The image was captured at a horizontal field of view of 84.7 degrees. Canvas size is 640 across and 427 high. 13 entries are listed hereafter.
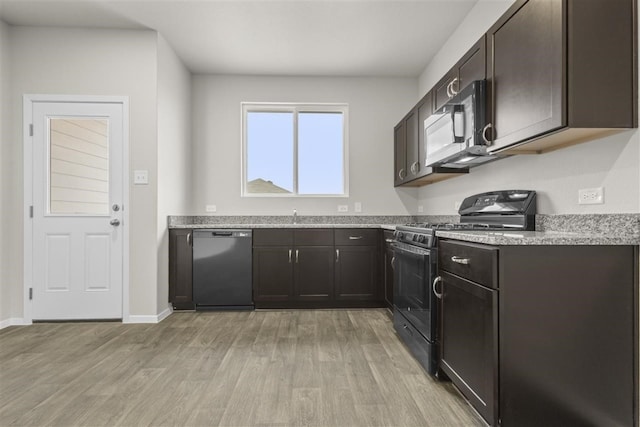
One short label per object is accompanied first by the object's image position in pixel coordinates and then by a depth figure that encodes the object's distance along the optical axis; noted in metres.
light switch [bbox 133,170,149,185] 3.38
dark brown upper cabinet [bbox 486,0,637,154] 1.48
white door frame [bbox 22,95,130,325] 3.32
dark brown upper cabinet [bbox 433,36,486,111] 2.16
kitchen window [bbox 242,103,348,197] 4.50
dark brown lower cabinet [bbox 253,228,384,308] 3.79
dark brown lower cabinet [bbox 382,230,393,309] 3.53
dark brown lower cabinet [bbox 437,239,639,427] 1.45
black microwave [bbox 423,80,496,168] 2.12
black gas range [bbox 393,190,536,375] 2.16
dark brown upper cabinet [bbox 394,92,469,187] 3.19
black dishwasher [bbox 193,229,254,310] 3.74
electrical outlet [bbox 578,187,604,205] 1.70
